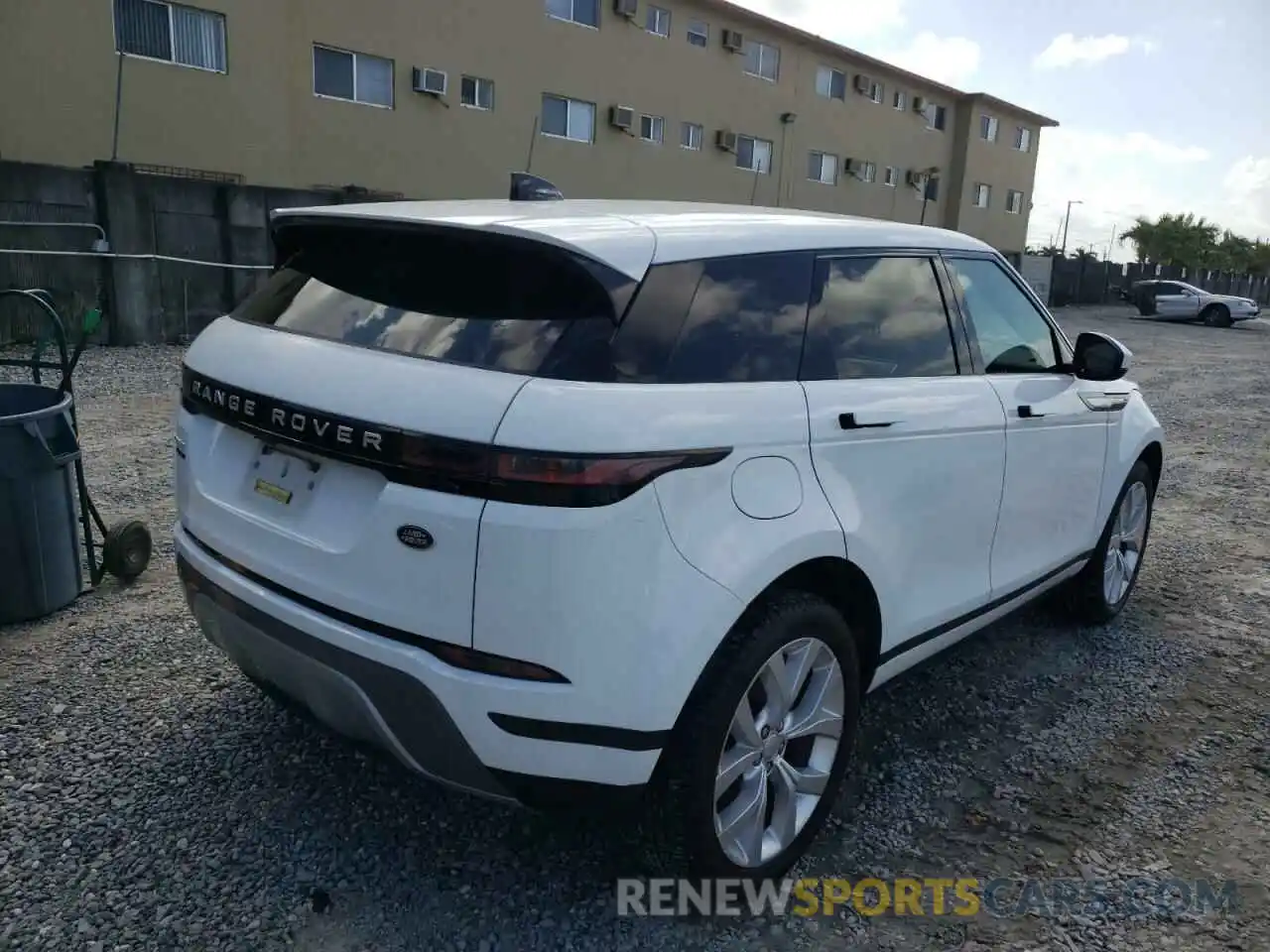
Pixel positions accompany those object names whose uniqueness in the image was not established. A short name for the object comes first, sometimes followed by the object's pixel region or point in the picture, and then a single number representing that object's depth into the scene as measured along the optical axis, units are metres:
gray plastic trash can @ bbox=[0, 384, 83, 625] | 3.68
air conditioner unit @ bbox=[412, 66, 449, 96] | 18.70
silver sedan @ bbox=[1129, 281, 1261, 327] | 29.41
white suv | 2.02
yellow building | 14.75
